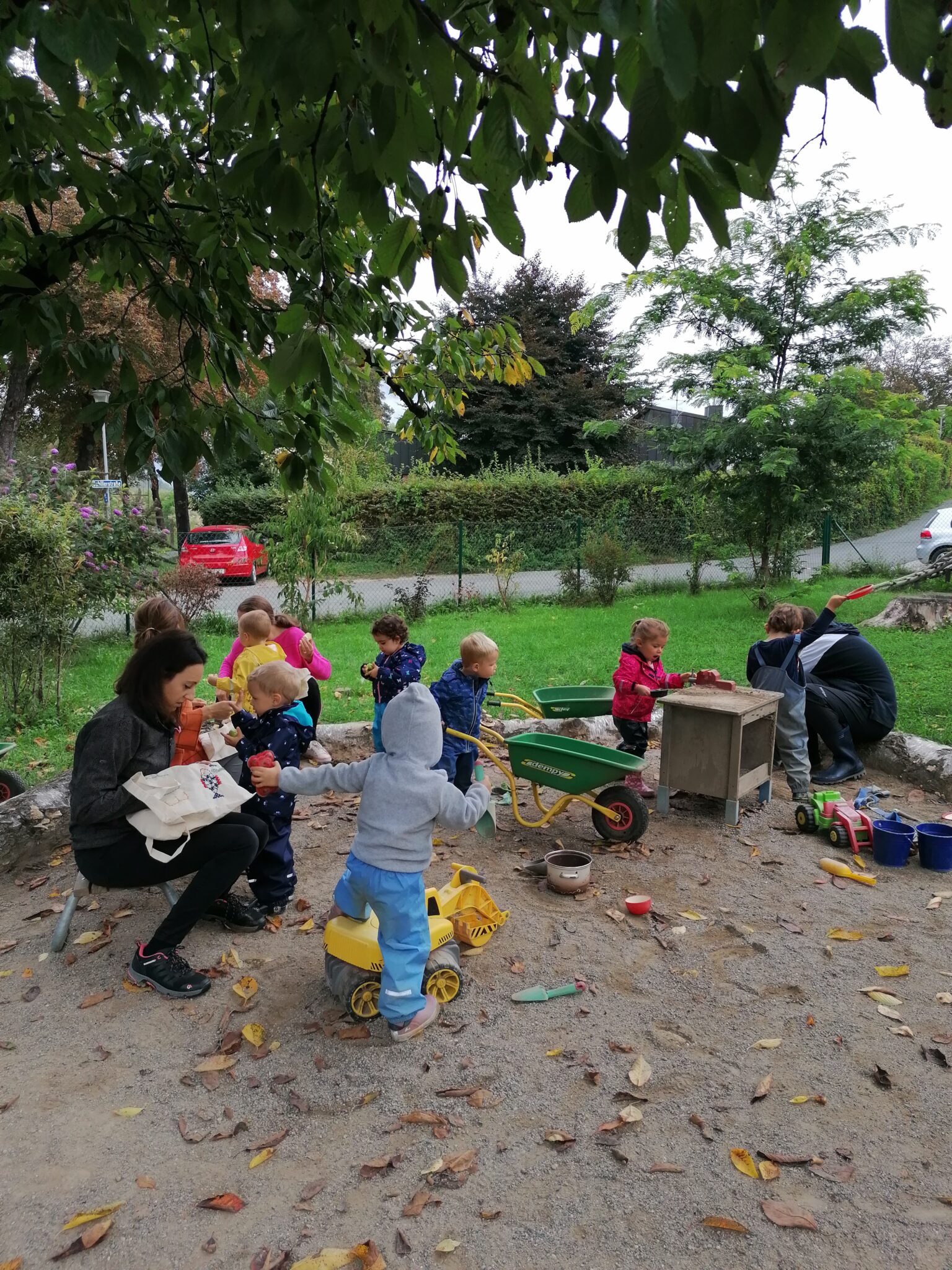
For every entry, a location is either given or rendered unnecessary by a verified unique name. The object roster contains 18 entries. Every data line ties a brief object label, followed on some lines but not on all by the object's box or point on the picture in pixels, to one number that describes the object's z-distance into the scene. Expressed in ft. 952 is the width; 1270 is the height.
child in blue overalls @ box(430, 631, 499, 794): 15.58
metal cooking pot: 13.48
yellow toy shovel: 14.20
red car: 56.18
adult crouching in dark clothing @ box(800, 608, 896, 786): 19.15
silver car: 56.85
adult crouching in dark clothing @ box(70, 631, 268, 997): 10.51
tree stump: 36.24
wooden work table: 16.28
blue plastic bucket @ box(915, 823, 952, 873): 14.56
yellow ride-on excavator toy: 10.12
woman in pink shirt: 18.19
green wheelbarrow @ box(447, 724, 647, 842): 14.87
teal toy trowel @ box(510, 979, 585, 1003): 10.70
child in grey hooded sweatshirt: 9.64
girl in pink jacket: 17.49
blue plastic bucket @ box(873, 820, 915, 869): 14.75
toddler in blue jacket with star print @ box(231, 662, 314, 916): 11.90
